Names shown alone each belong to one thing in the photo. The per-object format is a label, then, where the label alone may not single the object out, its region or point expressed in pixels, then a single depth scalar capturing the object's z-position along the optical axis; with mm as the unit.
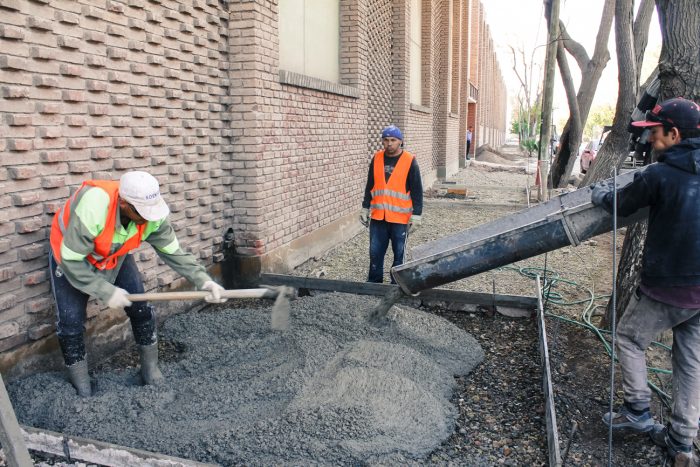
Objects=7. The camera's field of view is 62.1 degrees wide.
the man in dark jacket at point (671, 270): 3078
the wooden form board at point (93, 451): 2793
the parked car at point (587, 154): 22786
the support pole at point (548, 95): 12484
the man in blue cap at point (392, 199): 5984
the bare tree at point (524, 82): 42006
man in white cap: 3221
